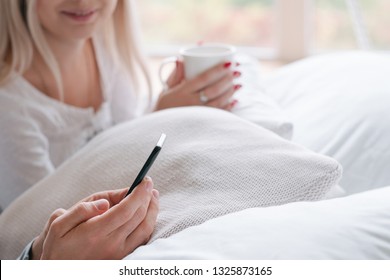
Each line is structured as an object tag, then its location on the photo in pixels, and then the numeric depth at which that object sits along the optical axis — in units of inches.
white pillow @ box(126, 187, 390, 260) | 41.2
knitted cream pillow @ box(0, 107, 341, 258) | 46.3
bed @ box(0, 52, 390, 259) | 42.0
